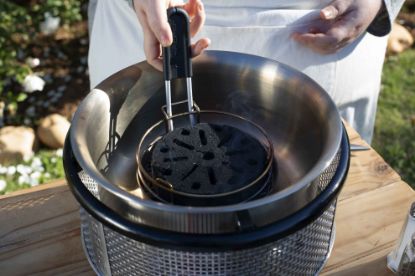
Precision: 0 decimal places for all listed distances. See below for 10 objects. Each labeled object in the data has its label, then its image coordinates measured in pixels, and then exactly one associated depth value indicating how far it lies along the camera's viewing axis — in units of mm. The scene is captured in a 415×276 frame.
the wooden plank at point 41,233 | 992
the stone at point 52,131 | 2324
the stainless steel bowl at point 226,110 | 871
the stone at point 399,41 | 2998
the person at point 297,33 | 1299
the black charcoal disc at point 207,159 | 862
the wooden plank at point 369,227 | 997
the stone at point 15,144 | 2232
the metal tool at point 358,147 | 1229
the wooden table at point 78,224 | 993
